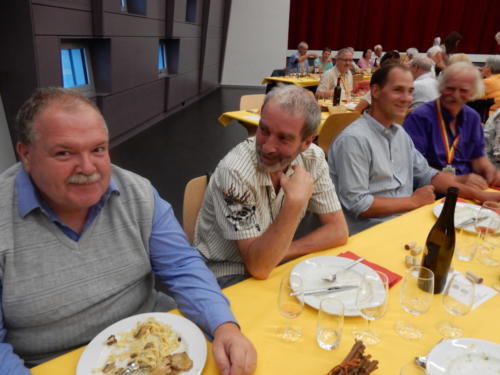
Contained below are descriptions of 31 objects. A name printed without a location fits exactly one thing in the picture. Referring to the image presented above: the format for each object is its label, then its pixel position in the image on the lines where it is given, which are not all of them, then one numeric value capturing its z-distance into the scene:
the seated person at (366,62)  11.03
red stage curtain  12.33
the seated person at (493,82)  5.04
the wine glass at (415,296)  1.14
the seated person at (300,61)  10.30
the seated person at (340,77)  5.85
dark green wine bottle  1.35
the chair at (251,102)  5.01
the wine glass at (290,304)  1.12
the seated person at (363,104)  4.74
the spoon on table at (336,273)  1.33
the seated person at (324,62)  9.41
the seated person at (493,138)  3.34
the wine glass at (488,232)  1.55
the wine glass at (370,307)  1.12
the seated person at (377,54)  11.17
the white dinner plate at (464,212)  1.77
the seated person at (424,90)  4.50
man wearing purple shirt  2.81
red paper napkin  1.37
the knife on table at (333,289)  1.27
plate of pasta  0.96
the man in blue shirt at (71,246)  1.09
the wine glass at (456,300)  1.16
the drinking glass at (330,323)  1.06
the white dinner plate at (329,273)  1.24
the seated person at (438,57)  7.34
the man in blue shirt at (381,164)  2.22
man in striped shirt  1.47
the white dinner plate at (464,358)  0.98
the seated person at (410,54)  9.58
